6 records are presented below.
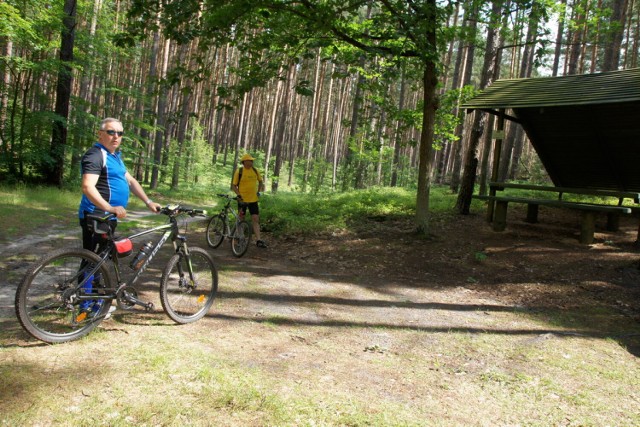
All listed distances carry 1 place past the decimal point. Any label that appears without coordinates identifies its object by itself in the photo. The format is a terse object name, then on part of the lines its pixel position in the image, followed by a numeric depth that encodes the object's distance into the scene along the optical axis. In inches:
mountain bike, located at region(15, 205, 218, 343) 132.3
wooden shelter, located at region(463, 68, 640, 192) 359.3
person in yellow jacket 340.2
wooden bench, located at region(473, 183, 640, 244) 330.0
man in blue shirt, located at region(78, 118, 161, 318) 143.4
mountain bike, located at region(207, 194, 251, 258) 325.7
